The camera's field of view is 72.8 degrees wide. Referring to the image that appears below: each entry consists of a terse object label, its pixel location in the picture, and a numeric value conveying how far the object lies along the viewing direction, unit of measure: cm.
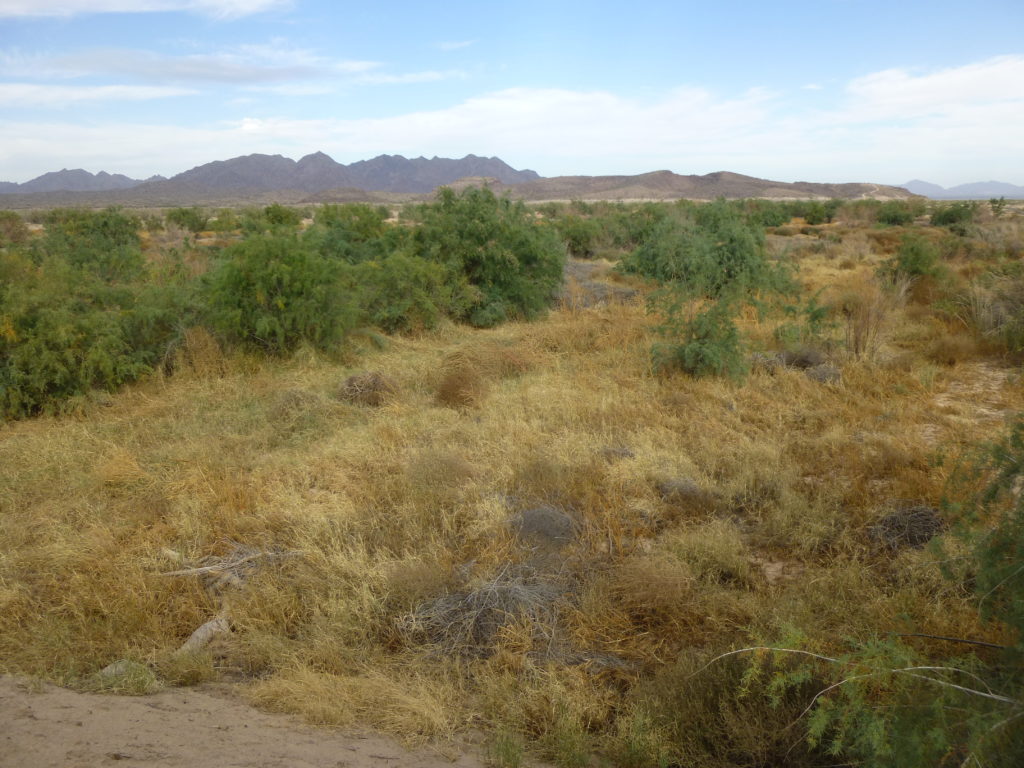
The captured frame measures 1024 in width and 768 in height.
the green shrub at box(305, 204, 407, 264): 1497
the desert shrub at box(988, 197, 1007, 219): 2946
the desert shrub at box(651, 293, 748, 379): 899
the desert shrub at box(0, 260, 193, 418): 816
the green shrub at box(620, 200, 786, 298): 1054
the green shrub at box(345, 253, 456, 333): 1223
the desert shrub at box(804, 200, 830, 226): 3769
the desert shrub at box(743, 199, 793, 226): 3114
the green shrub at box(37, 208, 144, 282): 1162
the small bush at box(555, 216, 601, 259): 2256
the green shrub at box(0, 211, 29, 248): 2299
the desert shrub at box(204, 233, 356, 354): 998
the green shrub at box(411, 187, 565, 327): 1352
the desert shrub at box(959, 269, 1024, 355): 980
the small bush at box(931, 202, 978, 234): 2997
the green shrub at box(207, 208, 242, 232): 2930
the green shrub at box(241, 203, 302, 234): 2139
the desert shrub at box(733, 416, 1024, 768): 252
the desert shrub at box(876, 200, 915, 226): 3328
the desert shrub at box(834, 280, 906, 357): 970
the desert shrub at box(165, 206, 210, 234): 3347
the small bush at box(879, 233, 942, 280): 1342
